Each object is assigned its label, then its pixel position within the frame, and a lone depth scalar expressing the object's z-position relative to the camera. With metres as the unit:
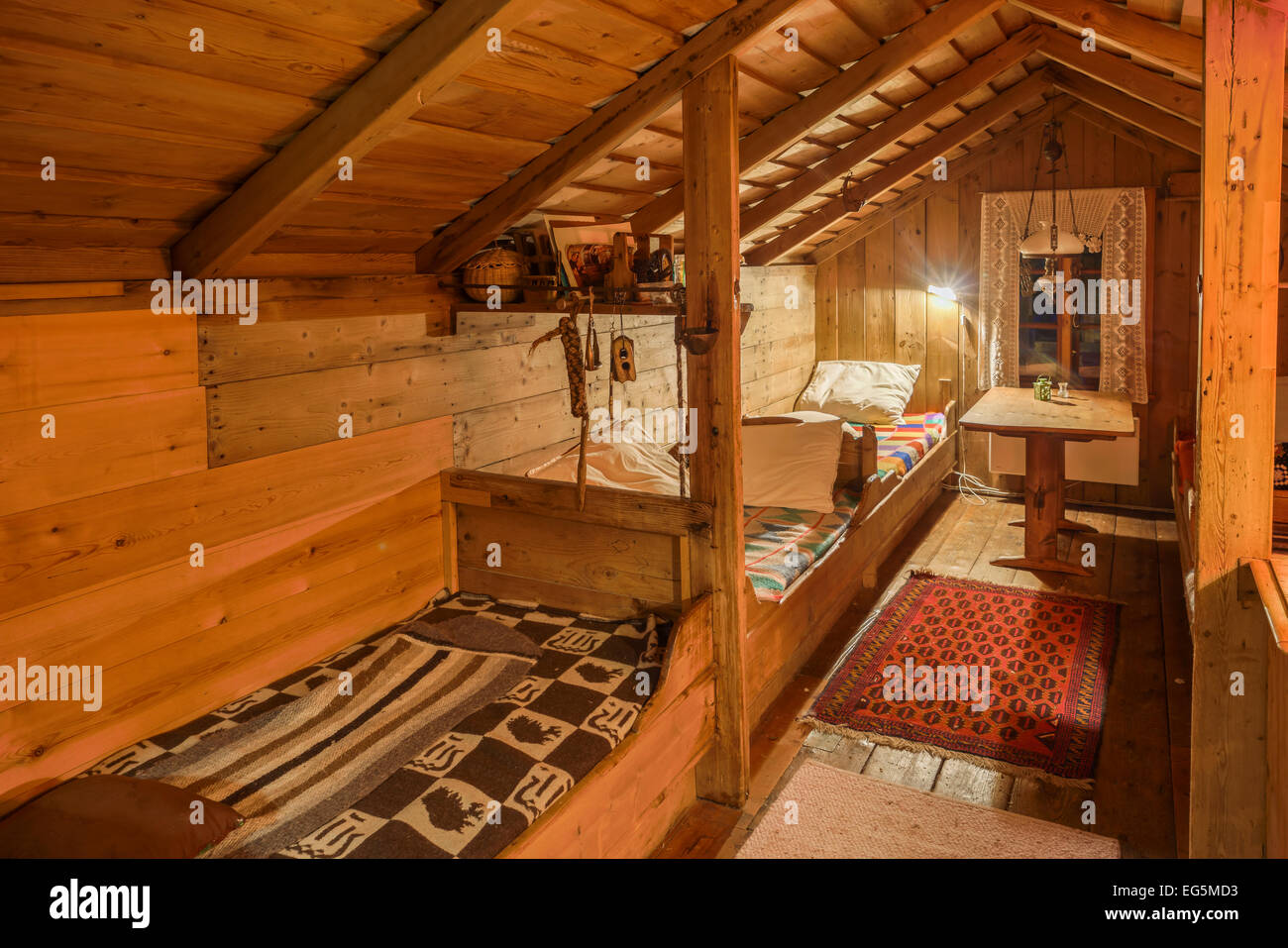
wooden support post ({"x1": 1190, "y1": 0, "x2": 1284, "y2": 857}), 2.09
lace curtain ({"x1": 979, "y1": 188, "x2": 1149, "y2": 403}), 5.90
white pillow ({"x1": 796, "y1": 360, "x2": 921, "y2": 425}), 6.32
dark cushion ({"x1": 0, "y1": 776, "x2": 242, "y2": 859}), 1.71
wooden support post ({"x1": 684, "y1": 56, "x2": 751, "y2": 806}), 2.58
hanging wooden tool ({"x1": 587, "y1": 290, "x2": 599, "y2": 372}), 2.73
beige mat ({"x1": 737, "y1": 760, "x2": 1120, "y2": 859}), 2.60
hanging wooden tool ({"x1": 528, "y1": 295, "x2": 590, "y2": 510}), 2.69
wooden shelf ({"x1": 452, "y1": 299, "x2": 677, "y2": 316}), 2.68
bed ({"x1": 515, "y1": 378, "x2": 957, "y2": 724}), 3.30
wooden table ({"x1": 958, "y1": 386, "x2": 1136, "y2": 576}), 4.79
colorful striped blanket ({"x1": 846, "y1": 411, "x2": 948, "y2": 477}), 5.17
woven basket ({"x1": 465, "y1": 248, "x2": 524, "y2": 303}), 2.97
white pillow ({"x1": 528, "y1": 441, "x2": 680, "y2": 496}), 3.38
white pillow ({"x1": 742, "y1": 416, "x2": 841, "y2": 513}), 4.27
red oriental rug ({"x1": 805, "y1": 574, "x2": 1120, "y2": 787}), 3.20
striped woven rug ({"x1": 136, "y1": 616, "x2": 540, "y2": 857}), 1.91
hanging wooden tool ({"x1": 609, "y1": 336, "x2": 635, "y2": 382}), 2.71
